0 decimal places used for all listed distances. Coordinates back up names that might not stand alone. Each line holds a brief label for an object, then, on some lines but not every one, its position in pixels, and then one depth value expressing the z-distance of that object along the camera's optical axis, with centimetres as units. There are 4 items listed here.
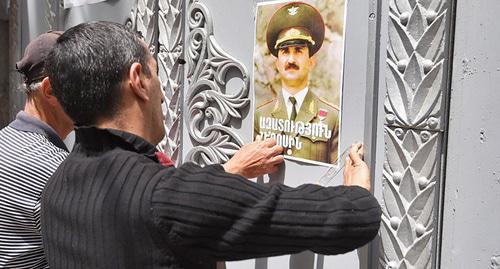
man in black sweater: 118
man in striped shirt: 177
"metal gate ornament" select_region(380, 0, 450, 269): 165
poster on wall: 197
